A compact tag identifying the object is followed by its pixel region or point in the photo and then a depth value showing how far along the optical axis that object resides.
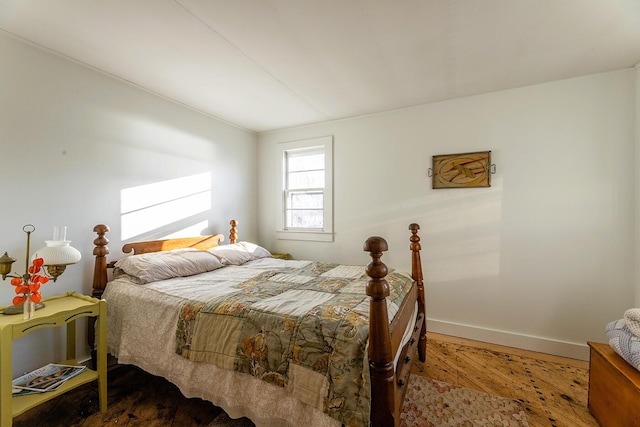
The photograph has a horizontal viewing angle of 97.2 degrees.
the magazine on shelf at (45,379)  1.61
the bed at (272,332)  1.18
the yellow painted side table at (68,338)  1.42
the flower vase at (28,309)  1.58
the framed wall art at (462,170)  2.85
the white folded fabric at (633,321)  1.55
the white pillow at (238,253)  2.88
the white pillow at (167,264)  2.20
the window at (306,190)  3.68
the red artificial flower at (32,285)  1.56
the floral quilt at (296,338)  1.22
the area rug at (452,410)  1.70
